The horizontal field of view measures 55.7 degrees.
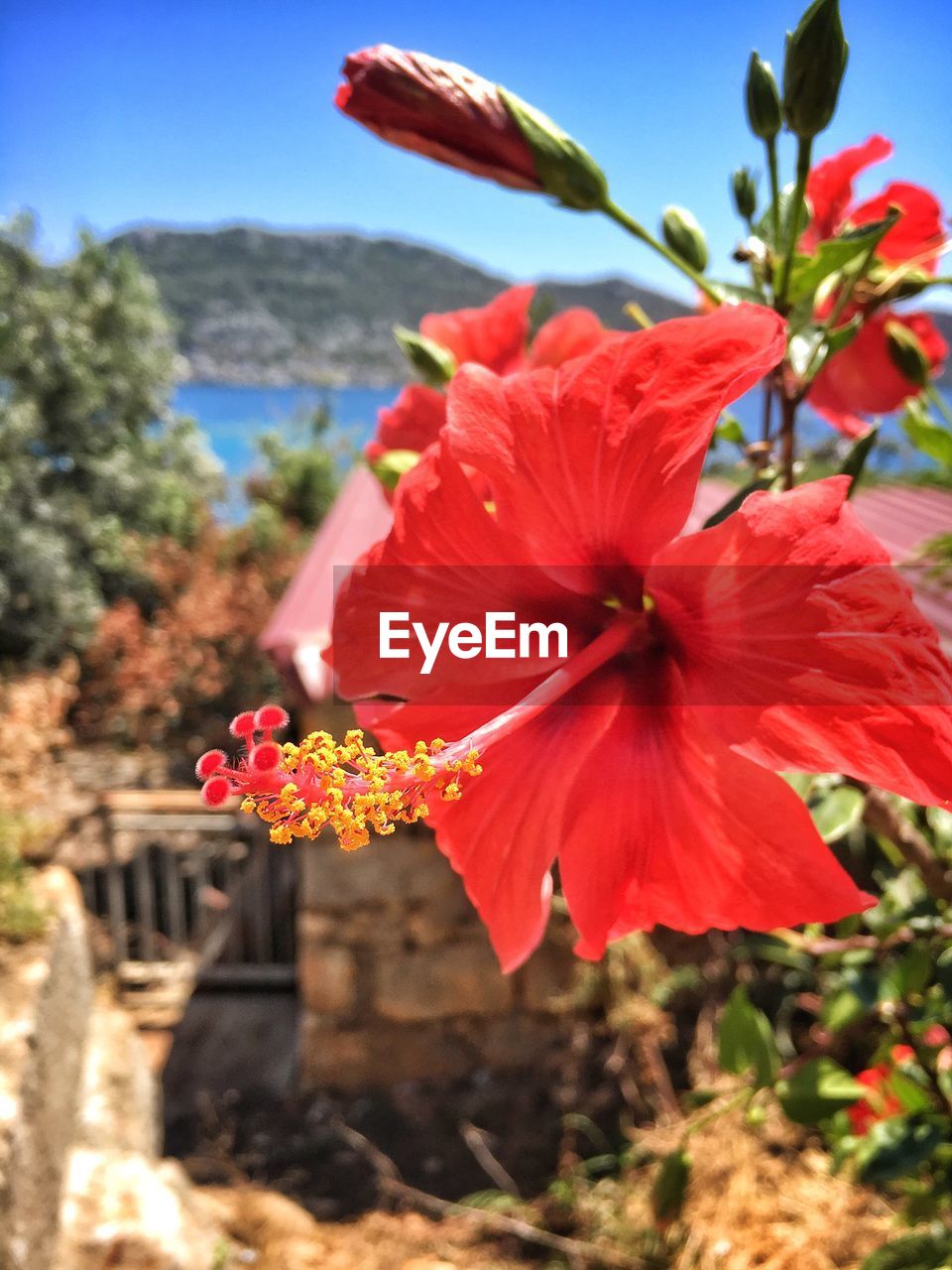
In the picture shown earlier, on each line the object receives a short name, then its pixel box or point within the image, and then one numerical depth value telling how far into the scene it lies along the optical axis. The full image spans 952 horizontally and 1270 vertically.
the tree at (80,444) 5.48
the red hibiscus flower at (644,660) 0.28
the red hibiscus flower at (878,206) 0.49
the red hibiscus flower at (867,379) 0.56
